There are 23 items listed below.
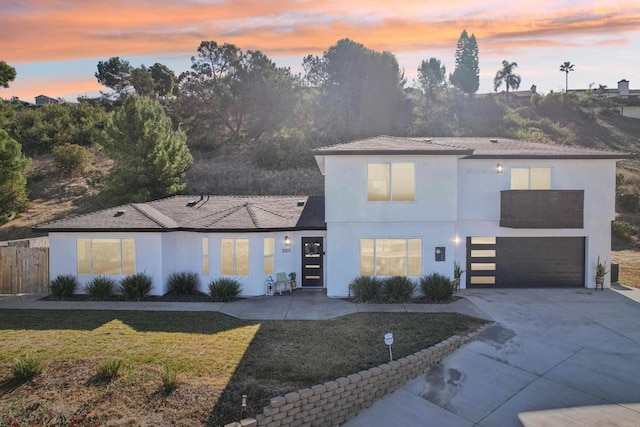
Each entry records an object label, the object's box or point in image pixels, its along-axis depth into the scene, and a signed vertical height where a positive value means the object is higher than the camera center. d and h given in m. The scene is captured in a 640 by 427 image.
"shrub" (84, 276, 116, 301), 14.60 -3.06
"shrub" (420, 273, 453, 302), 14.09 -2.87
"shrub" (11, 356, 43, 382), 8.08 -3.31
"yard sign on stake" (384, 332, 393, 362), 8.34 -2.73
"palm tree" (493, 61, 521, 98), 72.94 +23.09
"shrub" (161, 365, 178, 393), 7.66 -3.32
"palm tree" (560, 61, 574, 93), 79.44 +26.69
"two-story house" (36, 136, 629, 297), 14.64 -0.89
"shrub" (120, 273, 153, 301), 14.61 -2.99
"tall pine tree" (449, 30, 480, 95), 61.41 +21.39
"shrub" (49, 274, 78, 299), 14.77 -3.03
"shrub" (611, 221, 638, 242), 24.64 -1.54
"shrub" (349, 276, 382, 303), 14.13 -2.94
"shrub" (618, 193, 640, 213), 28.88 +0.26
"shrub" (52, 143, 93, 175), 35.31 +3.81
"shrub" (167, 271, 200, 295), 15.12 -2.96
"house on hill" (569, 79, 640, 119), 63.57 +18.17
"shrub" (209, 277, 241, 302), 14.39 -3.04
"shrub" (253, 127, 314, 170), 35.91 +4.50
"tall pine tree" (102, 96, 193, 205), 24.78 +2.96
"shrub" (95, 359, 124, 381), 8.15 -3.34
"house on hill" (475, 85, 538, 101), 62.22 +17.93
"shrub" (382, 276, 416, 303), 14.07 -2.92
